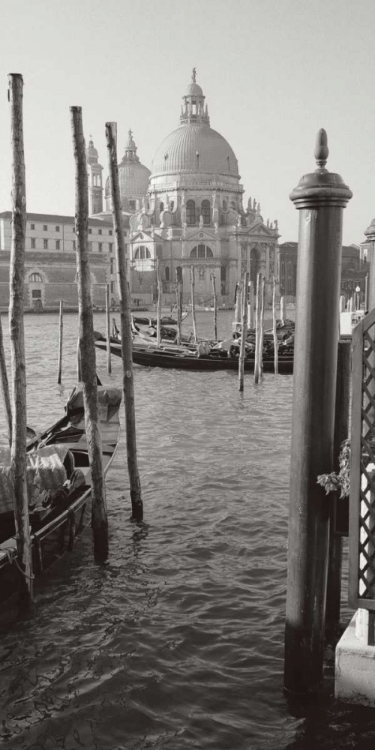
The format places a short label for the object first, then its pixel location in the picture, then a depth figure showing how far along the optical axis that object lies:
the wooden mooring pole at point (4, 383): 7.23
